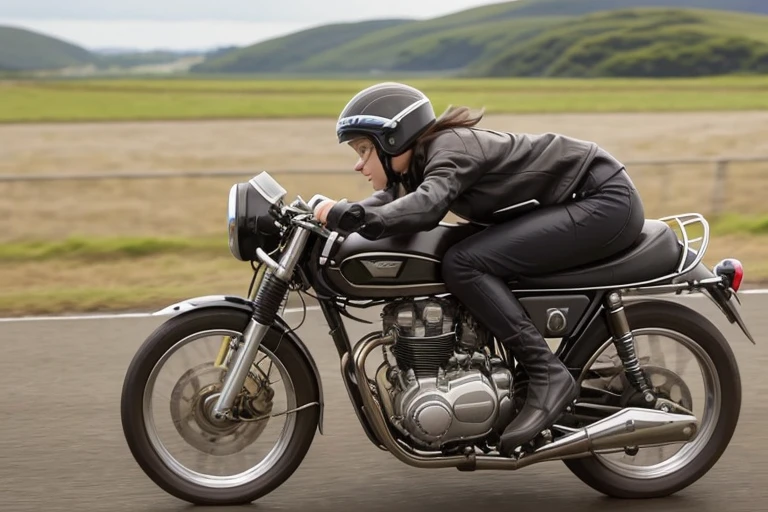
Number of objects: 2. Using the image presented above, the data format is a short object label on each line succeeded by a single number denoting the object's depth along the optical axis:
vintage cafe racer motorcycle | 7.79
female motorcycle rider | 7.70
